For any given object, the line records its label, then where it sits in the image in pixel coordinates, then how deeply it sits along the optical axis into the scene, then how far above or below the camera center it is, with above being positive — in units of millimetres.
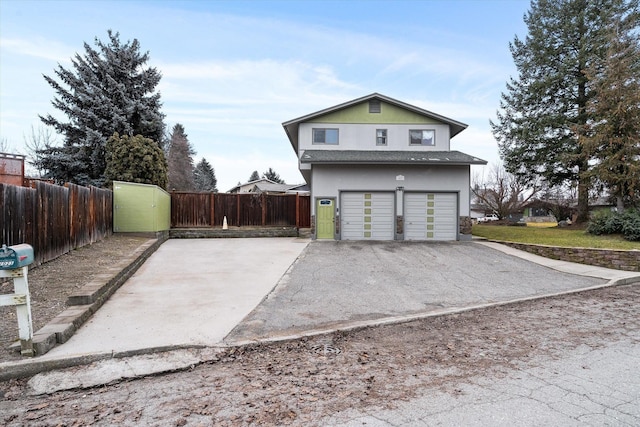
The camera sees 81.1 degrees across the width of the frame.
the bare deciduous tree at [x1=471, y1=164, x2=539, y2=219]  37100 +1281
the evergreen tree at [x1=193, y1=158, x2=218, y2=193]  61562 +5187
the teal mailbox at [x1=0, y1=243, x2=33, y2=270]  3906 -533
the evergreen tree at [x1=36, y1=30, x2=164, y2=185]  23547 +6362
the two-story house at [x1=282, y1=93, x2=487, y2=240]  16672 +288
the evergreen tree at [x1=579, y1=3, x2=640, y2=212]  16203 +3594
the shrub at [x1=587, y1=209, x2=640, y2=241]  14172 -718
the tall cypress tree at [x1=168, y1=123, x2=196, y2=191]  45125 +5679
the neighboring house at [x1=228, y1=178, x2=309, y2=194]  43025 +3118
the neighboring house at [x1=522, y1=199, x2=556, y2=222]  54500 -1545
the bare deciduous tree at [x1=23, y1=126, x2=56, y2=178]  29297 +5454
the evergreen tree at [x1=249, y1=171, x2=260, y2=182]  87988 +7467
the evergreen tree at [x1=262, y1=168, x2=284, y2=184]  82938 +6837
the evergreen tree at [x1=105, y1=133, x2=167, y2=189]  19609 +2421
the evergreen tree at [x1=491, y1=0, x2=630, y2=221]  23953 +8075
